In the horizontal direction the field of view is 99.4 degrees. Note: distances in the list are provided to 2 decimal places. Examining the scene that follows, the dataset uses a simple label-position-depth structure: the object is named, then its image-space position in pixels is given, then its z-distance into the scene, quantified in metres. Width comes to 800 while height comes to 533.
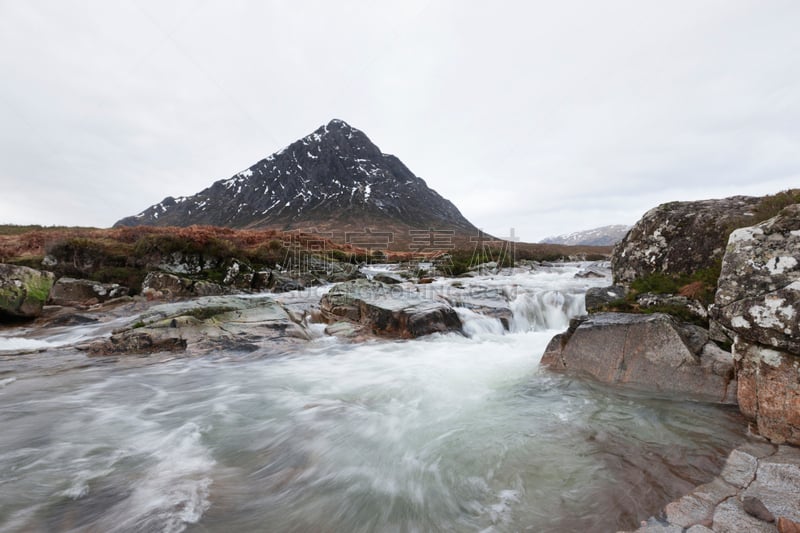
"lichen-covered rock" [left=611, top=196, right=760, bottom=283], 7.43
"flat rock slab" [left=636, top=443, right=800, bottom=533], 2.45
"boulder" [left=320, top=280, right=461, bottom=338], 10.12
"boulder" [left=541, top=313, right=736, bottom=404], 4.78
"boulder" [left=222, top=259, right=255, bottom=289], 16.61
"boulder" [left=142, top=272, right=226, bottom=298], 14.59
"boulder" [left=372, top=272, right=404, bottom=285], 18.30
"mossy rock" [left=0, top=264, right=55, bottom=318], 10.20
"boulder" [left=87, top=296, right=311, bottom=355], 8.43
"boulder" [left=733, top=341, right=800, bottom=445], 3.38
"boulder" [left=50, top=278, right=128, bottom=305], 12.77
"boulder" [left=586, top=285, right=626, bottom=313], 8.01
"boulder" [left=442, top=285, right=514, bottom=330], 11.17
